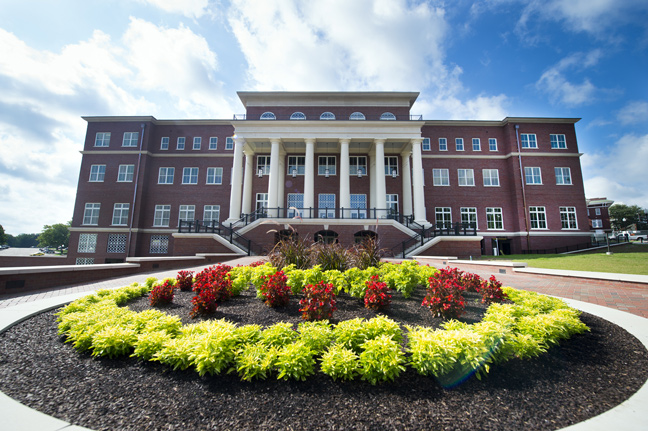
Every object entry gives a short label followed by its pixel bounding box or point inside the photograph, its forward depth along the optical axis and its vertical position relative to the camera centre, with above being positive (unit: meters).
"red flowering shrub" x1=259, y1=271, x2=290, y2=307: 5.61 -0.95
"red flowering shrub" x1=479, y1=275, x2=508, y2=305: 6.11 -1.01
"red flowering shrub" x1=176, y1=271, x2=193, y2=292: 7.66 -1.04
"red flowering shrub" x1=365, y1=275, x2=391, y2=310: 5.33 -0.97
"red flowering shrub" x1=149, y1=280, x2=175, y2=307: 6.09 -1.13
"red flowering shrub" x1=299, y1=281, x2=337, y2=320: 4.75 -1.01
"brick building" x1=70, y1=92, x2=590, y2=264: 28.47 +8.28
